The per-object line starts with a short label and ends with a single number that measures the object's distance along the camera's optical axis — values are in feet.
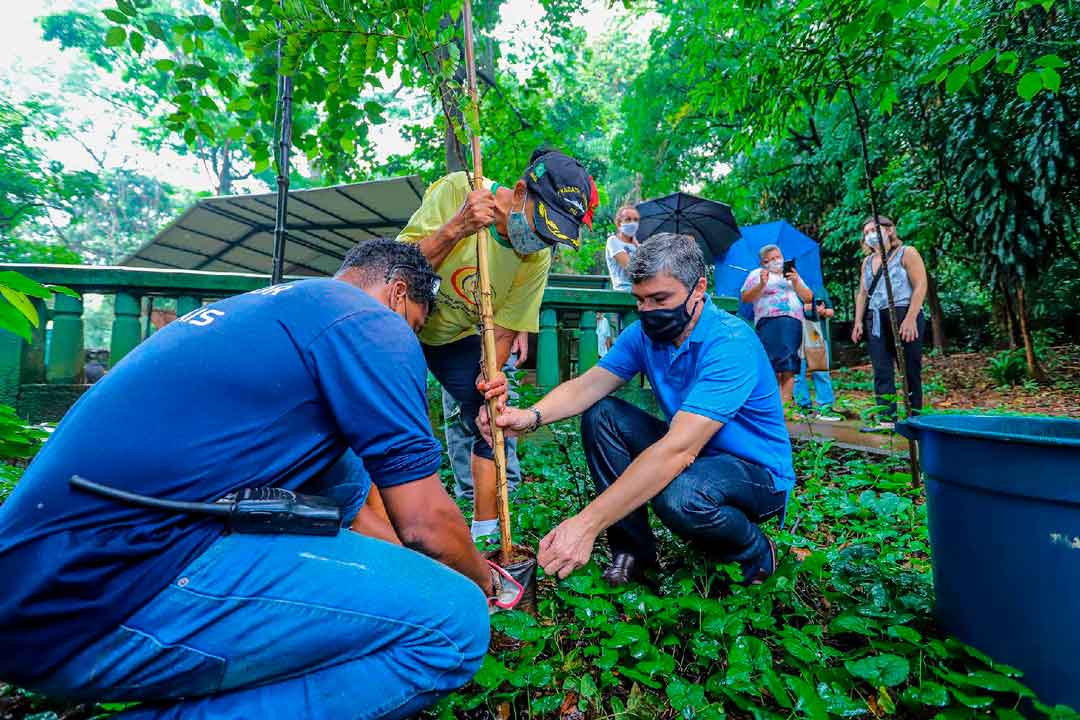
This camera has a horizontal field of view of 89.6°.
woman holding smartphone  18.51
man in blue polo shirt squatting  6.89
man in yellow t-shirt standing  8.04
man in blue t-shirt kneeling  3.49
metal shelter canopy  23.65
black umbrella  28.73
